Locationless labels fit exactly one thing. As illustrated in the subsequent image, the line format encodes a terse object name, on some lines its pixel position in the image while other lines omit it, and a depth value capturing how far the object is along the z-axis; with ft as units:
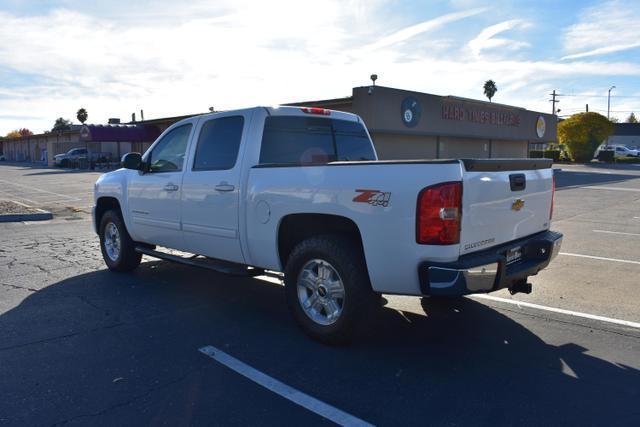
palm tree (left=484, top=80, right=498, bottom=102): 238.27
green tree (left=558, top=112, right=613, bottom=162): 162.40
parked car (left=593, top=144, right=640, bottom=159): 192.45
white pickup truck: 12.50
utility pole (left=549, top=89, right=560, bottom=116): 250.66
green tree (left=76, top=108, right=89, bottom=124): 301.43
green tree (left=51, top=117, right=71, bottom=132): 343.69
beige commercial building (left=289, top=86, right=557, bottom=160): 78.84
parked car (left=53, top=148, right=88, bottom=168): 151.64
